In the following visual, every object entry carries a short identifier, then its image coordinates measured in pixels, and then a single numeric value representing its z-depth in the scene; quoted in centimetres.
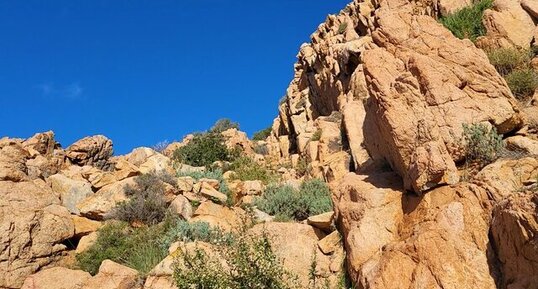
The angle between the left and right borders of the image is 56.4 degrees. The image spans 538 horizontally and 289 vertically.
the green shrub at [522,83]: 1062
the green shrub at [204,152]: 2270
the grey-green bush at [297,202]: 1183
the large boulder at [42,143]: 1959
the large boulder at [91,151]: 2017
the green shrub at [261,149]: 2628
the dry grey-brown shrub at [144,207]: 1236
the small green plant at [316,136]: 1775
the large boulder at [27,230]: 1031
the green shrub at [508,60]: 1209
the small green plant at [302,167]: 1708
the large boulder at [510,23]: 1364
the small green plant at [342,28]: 2456
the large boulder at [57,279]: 952
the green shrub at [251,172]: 1783
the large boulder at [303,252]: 850
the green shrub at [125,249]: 1035
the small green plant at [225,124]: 3120
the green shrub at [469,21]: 1492
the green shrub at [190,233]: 1055
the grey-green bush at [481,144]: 757
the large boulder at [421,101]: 779
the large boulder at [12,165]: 1230
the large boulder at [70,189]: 1327
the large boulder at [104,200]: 1252
